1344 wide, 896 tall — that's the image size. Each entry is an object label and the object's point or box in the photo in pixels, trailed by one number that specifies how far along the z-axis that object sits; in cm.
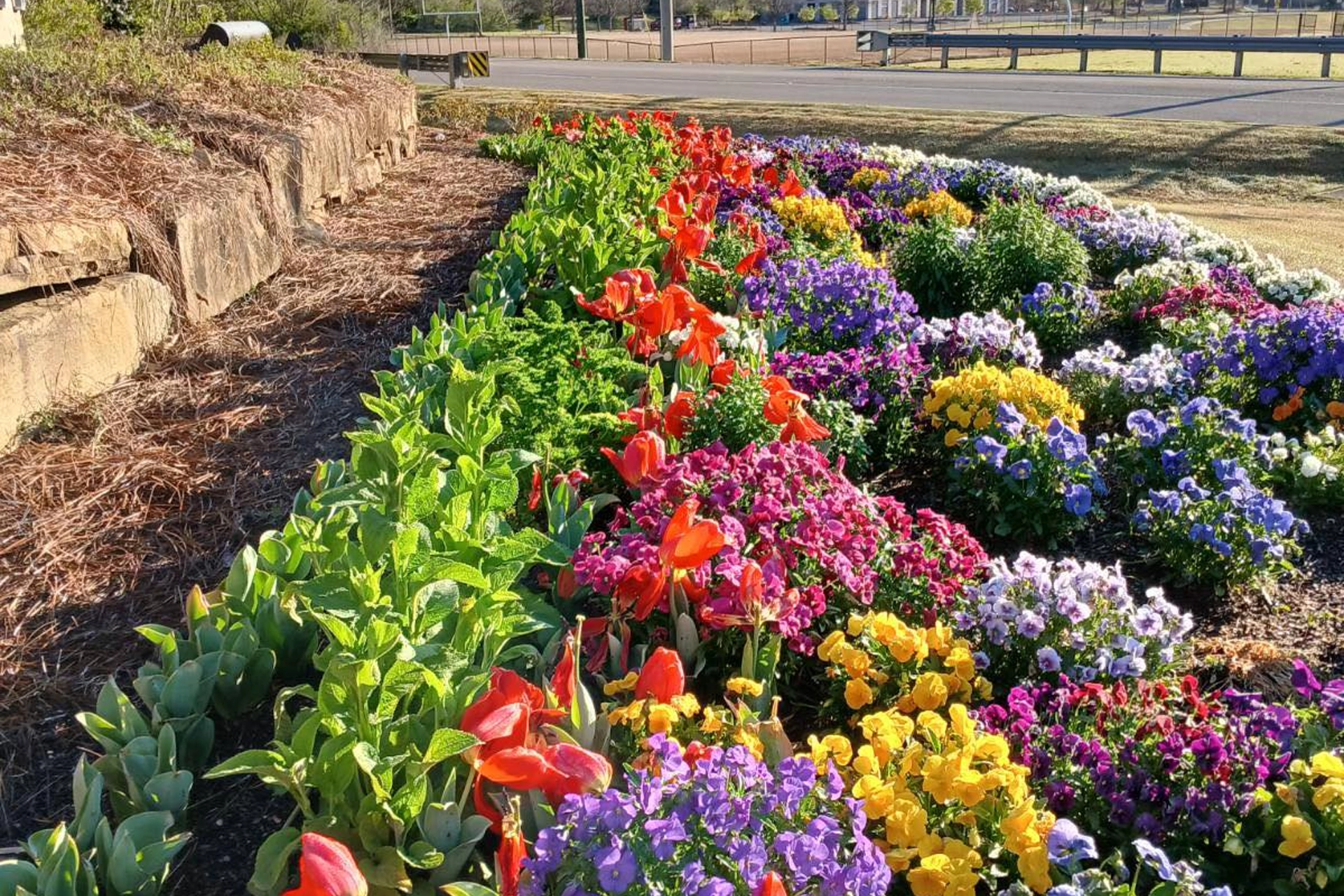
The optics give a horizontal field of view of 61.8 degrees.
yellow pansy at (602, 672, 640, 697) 236
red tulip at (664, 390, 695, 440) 344
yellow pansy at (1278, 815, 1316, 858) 207
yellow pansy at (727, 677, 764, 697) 234
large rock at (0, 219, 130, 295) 409
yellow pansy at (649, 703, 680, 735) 216
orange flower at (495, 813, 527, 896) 173
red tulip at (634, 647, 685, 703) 228
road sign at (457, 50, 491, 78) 2345
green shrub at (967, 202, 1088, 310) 617
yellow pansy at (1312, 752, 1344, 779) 209
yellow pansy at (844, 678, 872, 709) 258
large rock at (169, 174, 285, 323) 516
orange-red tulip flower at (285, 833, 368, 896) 158
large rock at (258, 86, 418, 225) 674
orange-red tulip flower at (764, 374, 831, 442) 338
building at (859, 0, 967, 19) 9050
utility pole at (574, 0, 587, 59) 3553
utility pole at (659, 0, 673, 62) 3381
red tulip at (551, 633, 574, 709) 216
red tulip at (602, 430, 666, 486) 302
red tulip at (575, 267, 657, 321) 406
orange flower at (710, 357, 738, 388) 370
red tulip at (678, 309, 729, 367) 386
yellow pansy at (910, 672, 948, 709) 251
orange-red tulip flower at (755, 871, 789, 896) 168
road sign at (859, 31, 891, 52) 3130
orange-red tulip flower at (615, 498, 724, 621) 244
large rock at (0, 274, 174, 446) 390
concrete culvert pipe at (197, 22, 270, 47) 1420
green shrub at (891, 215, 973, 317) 623
